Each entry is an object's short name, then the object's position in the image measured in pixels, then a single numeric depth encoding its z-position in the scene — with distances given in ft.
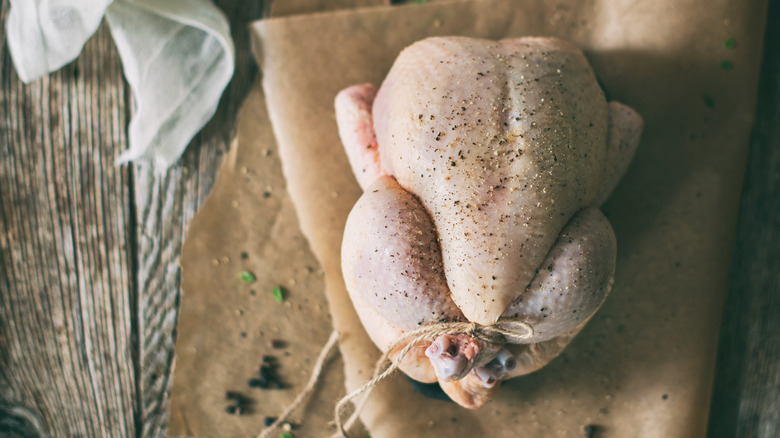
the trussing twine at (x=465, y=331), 1.98
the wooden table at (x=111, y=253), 2.38
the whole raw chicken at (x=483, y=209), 1.95
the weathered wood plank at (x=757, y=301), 2.35
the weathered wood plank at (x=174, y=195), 2.40
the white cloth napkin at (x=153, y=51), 2.28
